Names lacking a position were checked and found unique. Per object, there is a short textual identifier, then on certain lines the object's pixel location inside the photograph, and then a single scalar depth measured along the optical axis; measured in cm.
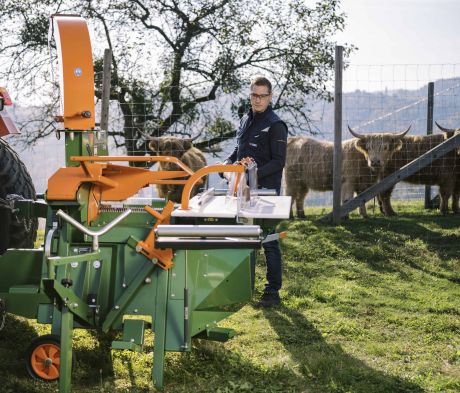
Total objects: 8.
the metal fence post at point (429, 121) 1230
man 543
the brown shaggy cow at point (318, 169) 1161
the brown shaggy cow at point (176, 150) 1088
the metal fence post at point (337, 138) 978
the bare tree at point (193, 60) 1262
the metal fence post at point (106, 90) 914
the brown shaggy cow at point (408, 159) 1138
